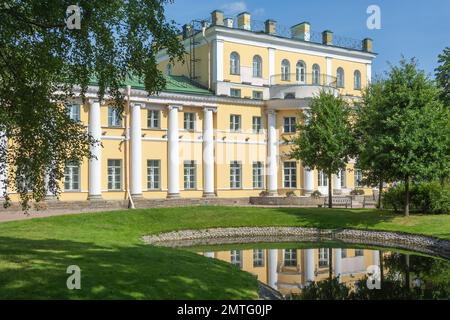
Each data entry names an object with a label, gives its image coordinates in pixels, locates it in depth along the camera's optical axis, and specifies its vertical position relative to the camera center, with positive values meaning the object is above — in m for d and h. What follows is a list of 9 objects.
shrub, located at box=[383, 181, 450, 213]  28.94 -1.56
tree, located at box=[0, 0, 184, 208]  12.04 +2.76
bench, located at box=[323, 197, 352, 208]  37.06 -2.21
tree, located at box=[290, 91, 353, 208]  33.38 +2.22
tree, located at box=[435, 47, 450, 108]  38.25 +7.21
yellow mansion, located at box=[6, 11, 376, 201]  36.44 +3.91
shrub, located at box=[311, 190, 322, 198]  41.07 -1.80
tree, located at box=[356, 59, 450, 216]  26.50 +2.08
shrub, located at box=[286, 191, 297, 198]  41.36 -1.79
